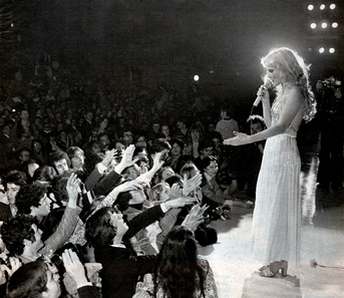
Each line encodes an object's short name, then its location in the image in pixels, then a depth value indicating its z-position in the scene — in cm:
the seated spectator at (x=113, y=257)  183
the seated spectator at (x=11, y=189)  255
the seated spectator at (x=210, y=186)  343
